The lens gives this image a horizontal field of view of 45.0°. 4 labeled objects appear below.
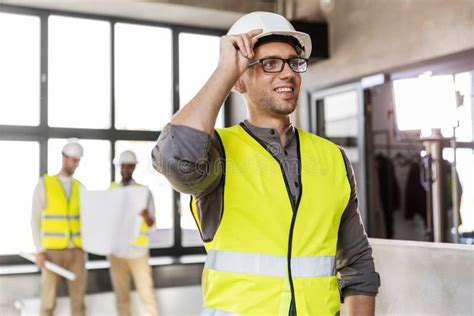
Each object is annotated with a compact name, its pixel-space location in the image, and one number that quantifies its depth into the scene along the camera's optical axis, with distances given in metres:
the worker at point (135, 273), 4.93
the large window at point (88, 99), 5.20
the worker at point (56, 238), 4.57
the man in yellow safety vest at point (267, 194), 1.07
